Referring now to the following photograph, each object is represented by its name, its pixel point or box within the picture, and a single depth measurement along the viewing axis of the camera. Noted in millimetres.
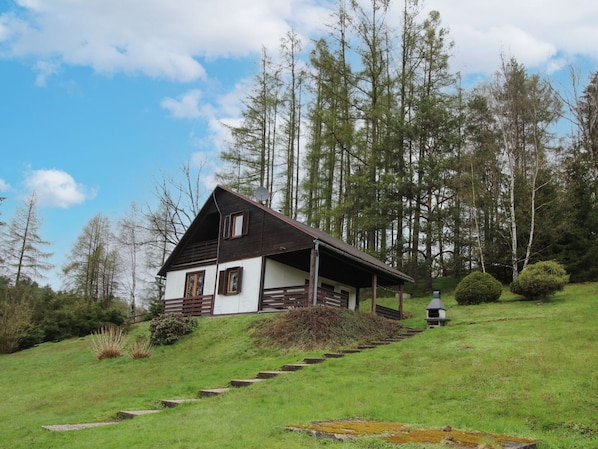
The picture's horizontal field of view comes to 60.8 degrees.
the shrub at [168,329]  17328
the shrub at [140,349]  15891
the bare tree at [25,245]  35812
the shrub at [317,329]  14492
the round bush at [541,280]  19281
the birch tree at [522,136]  25516
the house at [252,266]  18781
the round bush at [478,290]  20656
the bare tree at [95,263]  39719
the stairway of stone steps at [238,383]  8273
